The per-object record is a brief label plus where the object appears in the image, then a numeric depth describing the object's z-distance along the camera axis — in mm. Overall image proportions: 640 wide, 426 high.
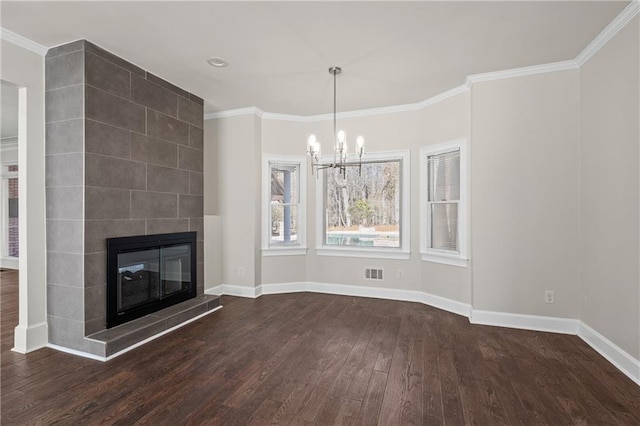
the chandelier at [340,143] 3281
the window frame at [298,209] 5129
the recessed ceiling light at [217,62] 3318
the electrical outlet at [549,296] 3502
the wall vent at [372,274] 4941
